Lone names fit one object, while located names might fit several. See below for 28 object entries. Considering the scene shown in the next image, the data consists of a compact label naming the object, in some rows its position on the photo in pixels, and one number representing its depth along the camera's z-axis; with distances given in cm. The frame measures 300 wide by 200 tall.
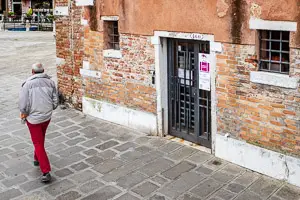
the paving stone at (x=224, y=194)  603
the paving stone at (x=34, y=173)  694
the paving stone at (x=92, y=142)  827
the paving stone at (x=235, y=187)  622
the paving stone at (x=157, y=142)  812
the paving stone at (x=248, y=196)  599
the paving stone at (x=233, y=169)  683
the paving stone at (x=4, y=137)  885
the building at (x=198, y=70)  635
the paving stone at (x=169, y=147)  784
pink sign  754
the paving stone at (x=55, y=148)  811
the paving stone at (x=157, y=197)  610
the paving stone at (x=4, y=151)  803
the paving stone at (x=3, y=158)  766
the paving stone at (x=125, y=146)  798
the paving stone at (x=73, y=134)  884
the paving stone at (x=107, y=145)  812
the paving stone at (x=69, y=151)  788
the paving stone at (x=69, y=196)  616
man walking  658
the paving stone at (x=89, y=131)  884
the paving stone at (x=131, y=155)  754
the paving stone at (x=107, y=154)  763
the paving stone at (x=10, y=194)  626
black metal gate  779
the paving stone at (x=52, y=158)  761
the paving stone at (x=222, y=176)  656
